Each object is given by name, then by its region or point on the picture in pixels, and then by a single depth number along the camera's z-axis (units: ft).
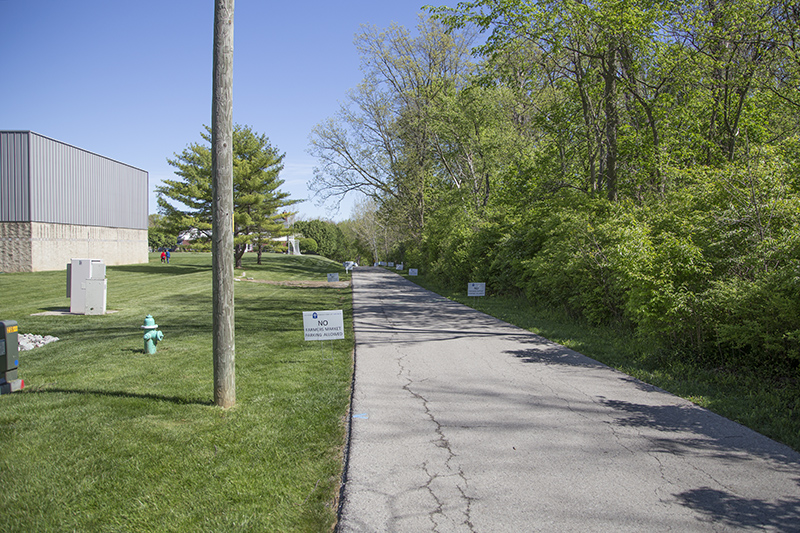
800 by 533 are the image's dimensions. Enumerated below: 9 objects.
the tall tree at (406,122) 115.14
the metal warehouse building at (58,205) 109.81
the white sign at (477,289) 55.52
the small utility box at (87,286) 48.55
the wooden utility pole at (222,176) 18.44
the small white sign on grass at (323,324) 26.66
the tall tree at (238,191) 135.03
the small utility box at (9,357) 20.65
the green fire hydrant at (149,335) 29.99
